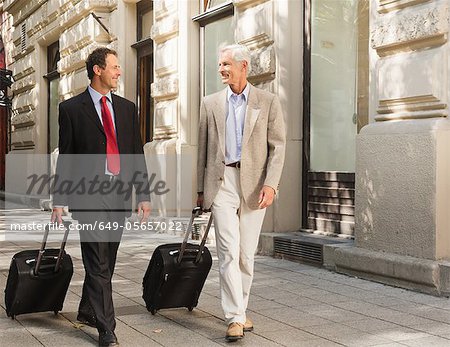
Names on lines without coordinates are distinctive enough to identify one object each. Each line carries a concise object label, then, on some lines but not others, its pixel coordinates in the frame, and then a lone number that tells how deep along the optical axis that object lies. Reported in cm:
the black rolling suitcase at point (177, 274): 580
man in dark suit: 512
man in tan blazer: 526
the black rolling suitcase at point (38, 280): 569
